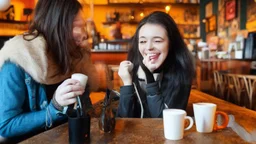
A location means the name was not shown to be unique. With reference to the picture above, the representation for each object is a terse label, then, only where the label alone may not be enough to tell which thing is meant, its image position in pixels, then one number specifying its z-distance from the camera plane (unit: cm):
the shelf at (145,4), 735
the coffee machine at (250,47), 474
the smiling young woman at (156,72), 137
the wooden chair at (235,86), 331
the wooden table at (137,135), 85
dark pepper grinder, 93
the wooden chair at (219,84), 393
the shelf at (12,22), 574
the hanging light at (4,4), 374
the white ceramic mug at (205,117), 91
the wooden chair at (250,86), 292
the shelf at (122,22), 774
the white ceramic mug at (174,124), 83
